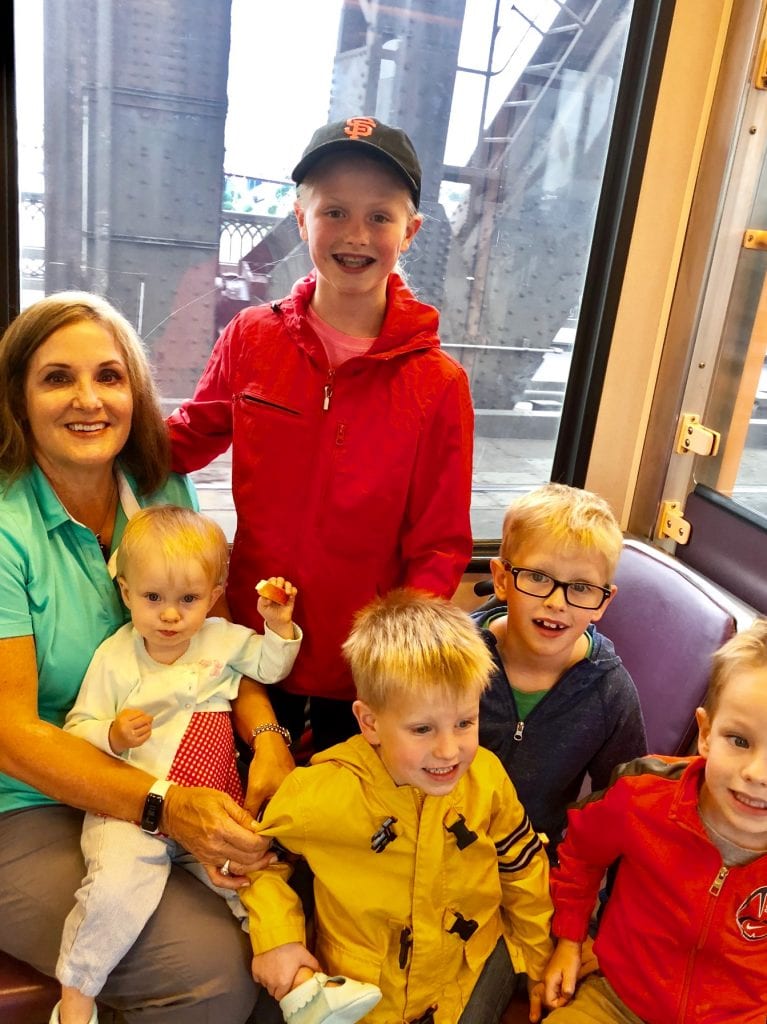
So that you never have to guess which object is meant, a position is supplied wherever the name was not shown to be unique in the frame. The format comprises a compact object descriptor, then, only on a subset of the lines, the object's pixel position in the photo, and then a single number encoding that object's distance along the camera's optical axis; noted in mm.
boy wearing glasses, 1586
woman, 1450
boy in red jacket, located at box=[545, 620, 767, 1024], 1296
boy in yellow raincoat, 1357
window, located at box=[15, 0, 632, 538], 2076
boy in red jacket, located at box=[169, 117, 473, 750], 1684
